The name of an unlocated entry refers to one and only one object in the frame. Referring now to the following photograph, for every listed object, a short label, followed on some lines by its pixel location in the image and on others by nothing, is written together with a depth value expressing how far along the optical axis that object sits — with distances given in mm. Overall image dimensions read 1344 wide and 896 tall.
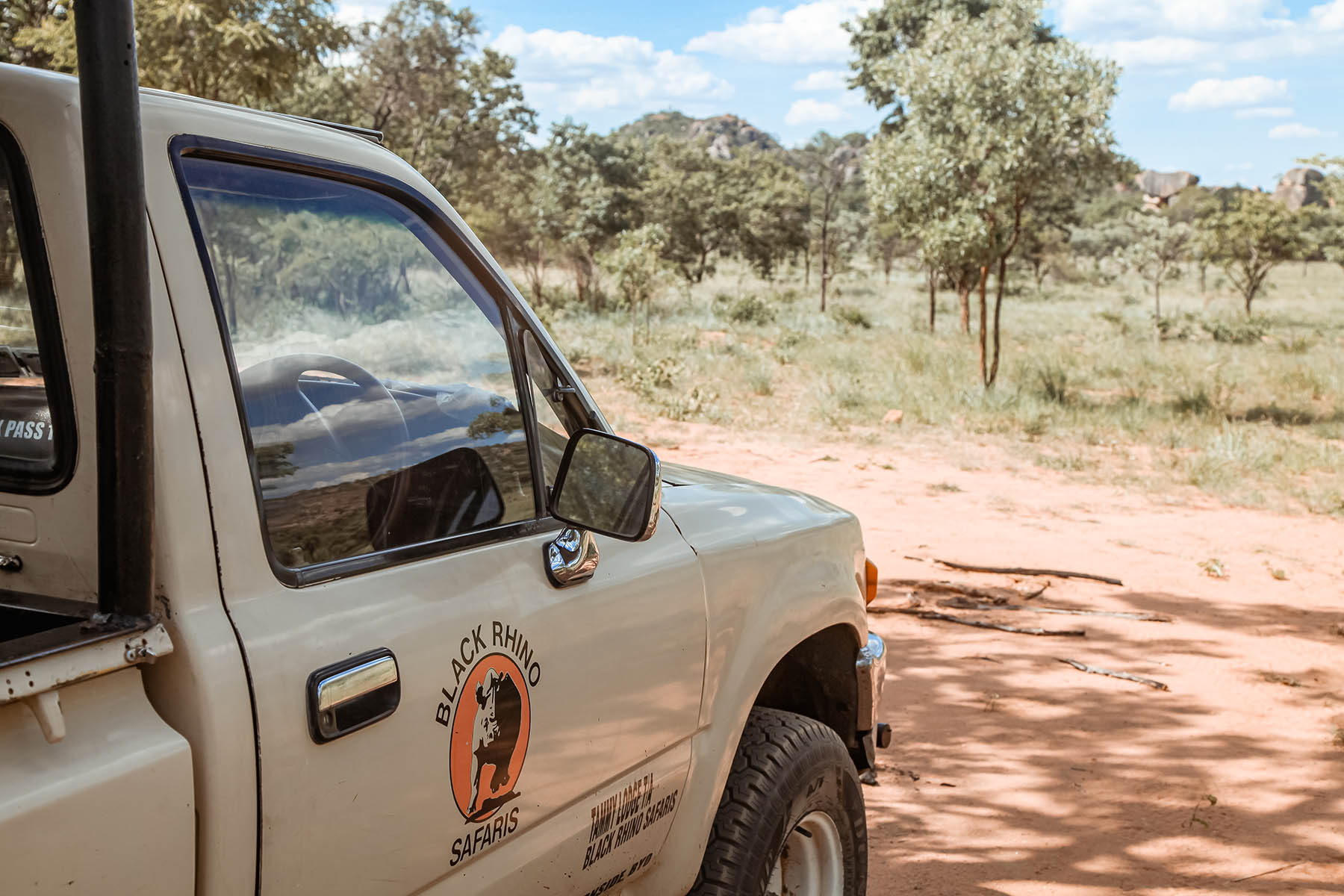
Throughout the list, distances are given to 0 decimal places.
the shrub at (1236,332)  25188
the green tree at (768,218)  34625
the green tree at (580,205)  31141
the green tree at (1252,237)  30000
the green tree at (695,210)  33312
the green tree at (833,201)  30562
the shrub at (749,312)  26328
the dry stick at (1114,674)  5555
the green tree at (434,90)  24547
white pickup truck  1179
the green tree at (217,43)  9898
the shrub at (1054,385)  15547
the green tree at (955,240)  14375
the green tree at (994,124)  13703
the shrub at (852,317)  26125
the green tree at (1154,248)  29031
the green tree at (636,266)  19875
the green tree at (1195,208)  33625
